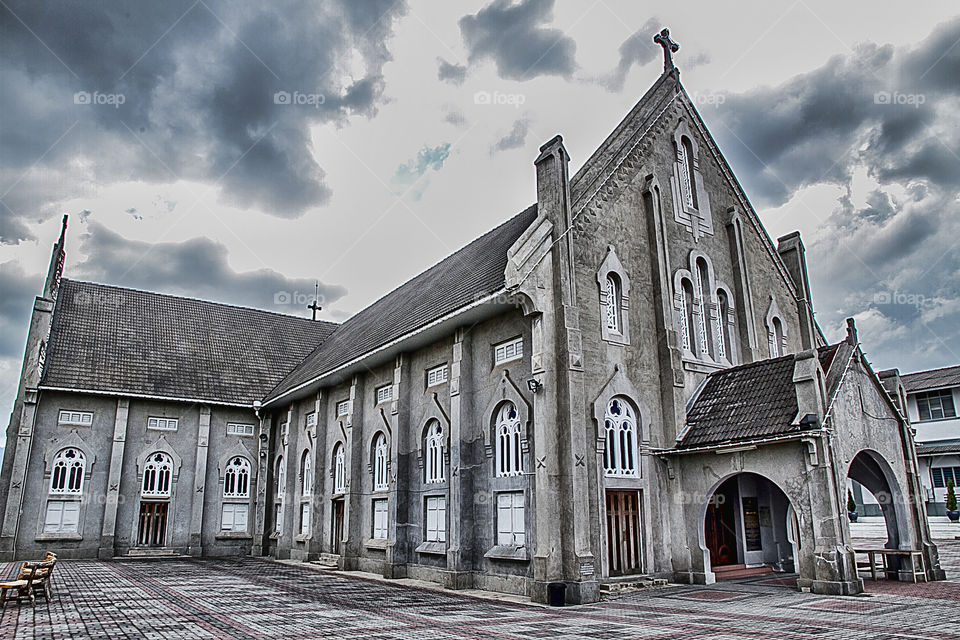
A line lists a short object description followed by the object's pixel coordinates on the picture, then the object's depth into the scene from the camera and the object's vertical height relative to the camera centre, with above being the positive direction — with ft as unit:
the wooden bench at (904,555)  54.19 -4.54
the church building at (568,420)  52.90 +7.50
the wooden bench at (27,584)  42.96 -4.67
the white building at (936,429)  110.83 +10.66
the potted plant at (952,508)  102.12 -1.72
